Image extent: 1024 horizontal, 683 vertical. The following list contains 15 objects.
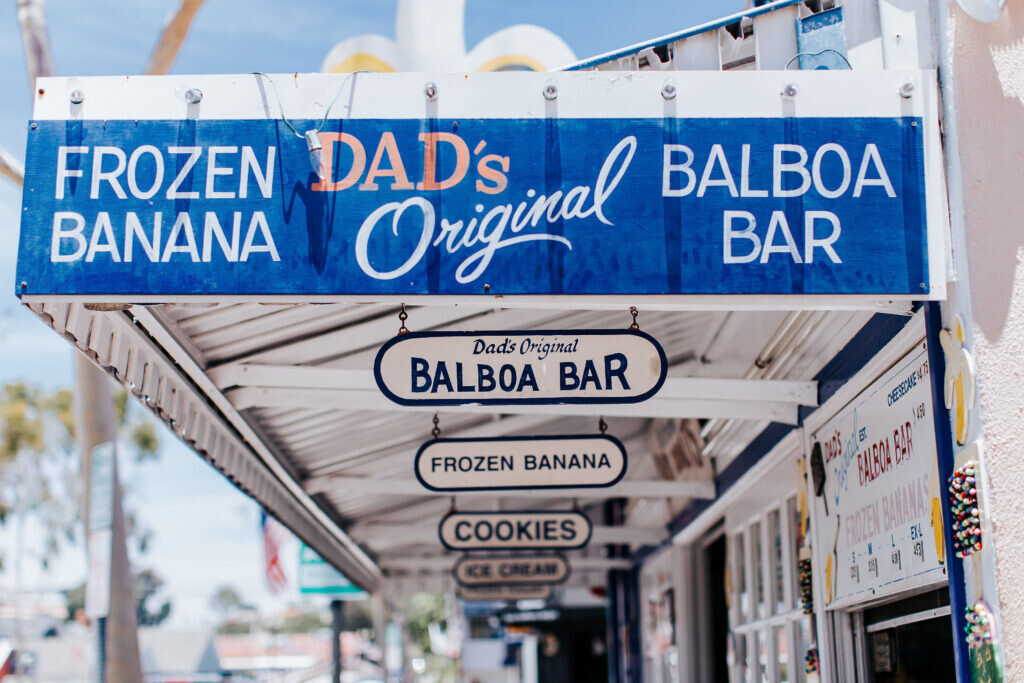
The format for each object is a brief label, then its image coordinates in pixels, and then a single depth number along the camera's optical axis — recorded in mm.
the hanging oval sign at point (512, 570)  11169
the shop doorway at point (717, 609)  10234
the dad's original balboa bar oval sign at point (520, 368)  4211
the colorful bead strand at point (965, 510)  3584
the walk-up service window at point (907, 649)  5129
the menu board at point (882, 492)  4102
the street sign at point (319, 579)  15484
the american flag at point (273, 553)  16920
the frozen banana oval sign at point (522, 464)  5809
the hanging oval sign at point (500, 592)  11555
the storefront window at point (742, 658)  8546
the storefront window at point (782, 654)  6931
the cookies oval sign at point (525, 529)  8625
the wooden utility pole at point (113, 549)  10328
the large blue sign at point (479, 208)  3844
